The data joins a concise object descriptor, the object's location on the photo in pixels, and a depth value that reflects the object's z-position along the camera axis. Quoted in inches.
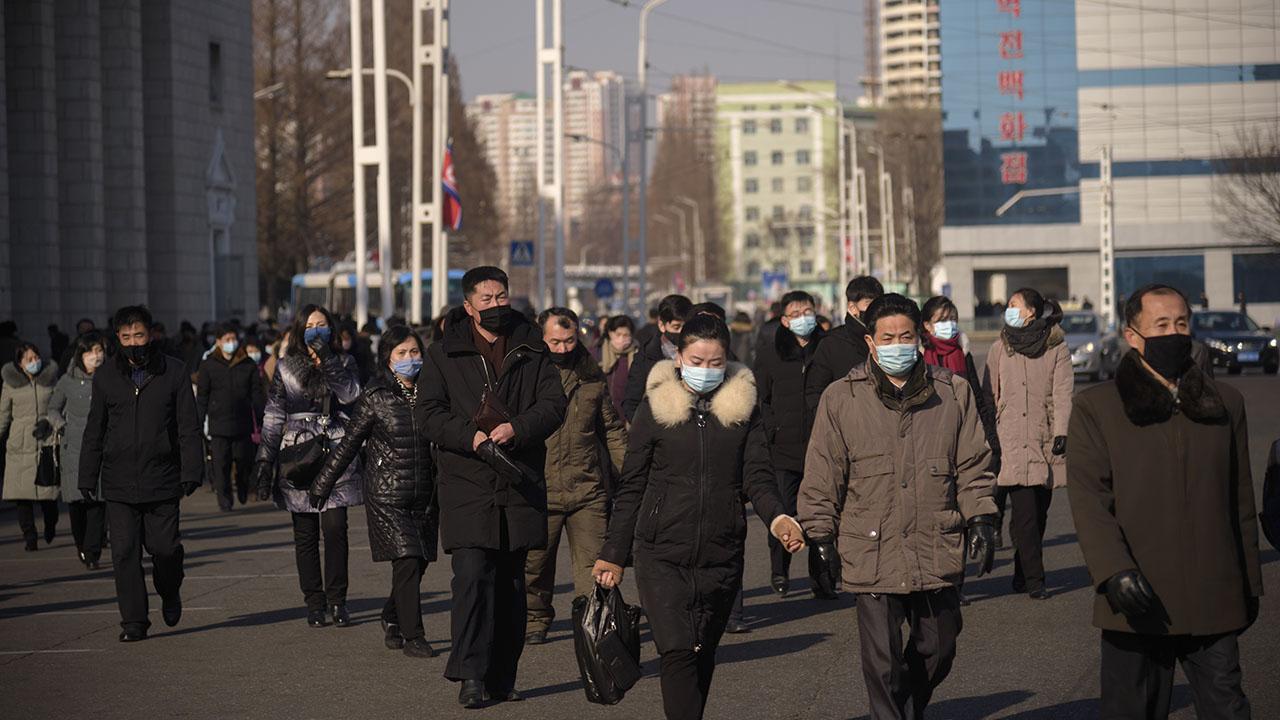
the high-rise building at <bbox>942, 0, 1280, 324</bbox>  3518.7
